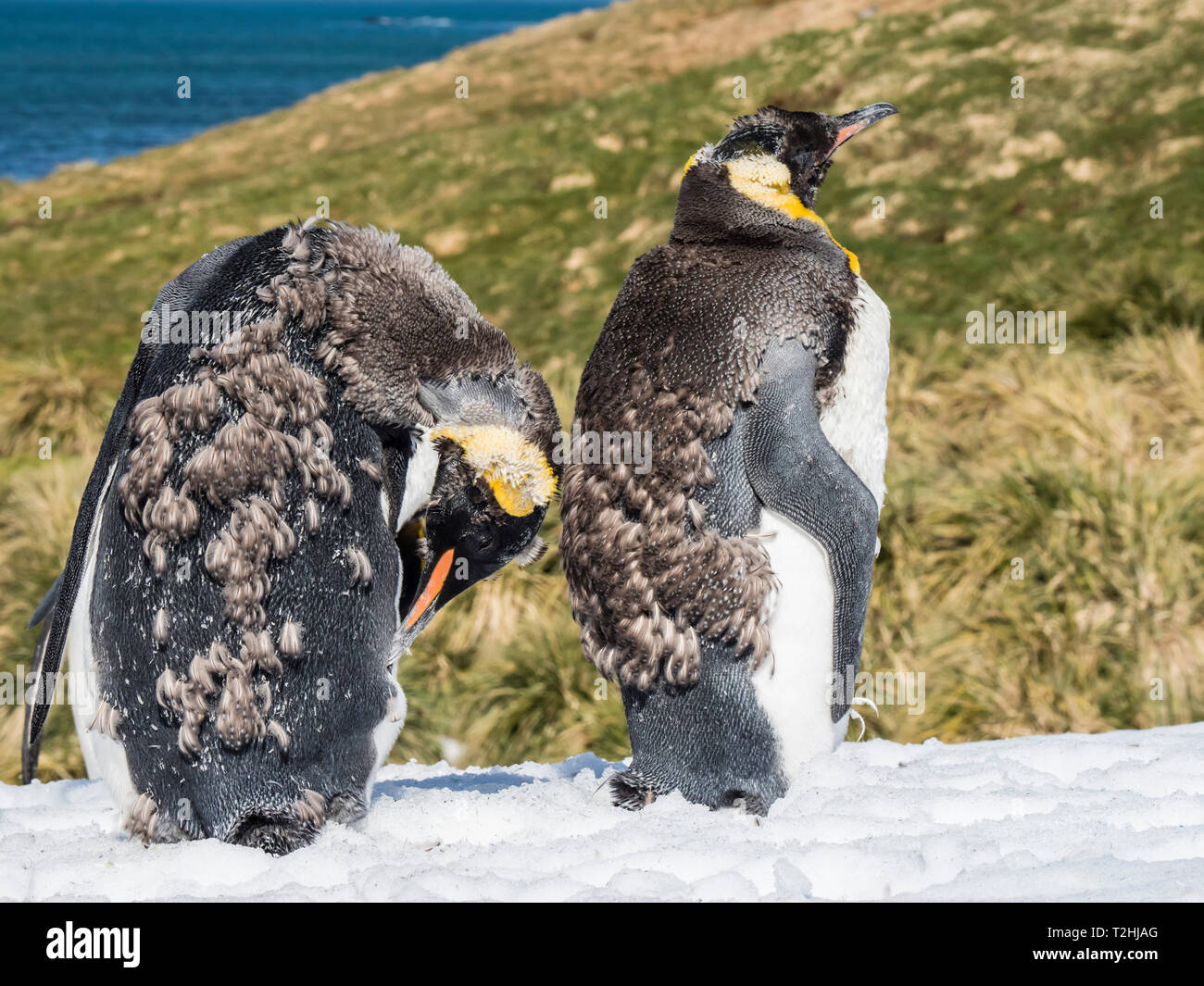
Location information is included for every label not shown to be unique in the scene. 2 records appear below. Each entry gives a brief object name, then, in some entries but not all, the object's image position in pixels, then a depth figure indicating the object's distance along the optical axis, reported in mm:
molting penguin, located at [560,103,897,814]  2785
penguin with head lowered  2533
